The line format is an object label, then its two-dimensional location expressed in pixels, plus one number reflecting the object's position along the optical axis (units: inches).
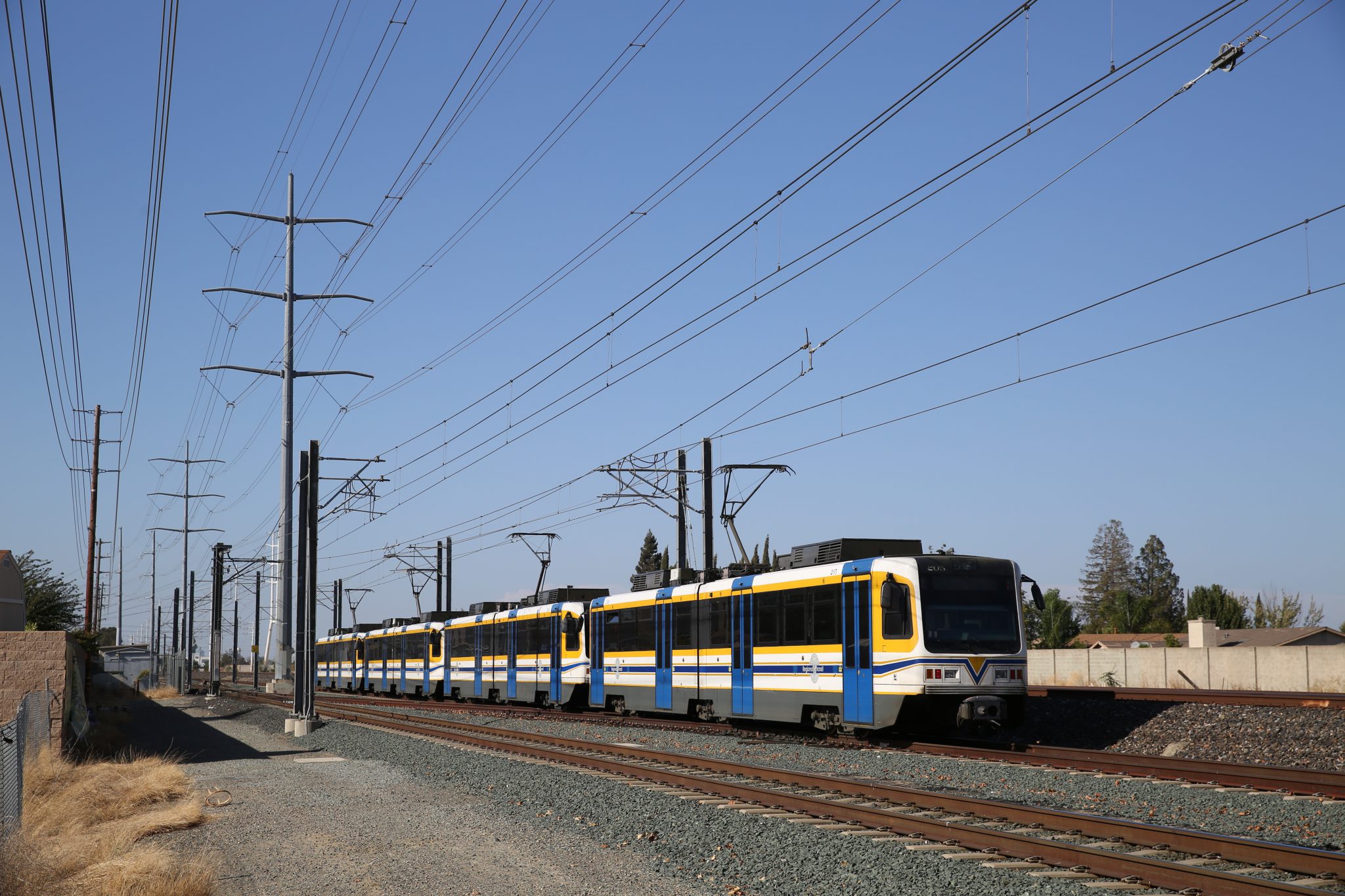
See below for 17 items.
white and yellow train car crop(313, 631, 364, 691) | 2422.5
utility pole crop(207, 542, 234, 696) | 2504.9
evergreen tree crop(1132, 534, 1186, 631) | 5418.3
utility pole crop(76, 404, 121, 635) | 1898.4
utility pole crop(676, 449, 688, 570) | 1471.5
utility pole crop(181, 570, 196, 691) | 3125.0
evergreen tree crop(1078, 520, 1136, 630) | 5703.7
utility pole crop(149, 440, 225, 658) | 3088.1
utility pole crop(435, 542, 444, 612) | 2536.9
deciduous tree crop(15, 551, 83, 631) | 2225.6
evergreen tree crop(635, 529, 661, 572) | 5799.7
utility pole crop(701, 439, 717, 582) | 1392.6
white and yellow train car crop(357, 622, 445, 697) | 1895.9
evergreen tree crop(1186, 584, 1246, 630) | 4123.8
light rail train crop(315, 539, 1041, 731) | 797.2
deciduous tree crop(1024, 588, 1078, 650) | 3816.4
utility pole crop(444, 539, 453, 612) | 2445.9
